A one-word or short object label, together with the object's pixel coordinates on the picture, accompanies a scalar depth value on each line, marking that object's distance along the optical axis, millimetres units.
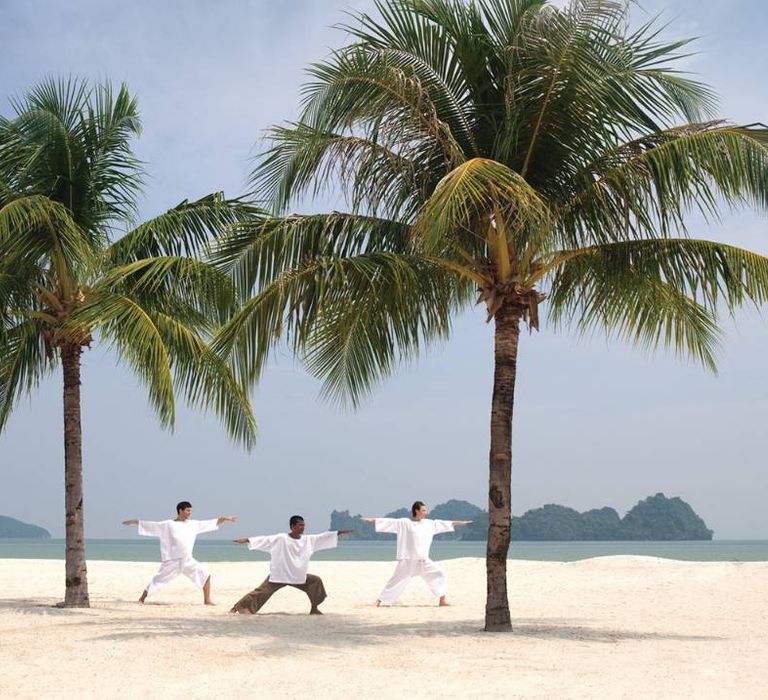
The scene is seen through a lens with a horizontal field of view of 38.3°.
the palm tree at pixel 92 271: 13531
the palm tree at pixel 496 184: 11352
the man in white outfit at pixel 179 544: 15156
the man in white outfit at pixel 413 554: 14867
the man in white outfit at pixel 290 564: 13695
